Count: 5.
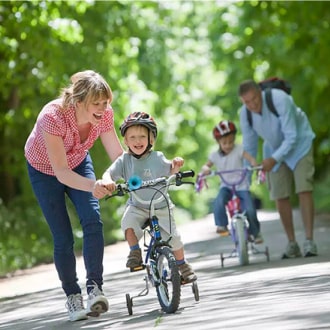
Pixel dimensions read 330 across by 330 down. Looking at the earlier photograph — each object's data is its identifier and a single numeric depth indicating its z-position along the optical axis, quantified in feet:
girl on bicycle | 90.84
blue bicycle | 56.29
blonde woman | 57.77
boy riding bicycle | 60.23
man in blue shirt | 88.33
